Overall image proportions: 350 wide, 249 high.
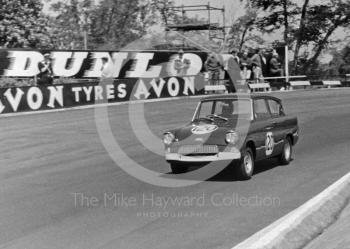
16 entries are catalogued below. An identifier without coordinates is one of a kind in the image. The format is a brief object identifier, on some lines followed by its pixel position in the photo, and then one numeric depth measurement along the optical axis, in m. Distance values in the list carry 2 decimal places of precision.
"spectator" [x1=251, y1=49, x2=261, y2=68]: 32.97
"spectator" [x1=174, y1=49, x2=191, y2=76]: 31.69
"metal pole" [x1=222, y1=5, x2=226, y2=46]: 40.97
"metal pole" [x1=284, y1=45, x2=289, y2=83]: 36.31
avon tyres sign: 22.91
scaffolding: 39.56
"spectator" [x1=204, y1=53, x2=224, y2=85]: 30.77
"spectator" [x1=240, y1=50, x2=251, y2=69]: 32.70
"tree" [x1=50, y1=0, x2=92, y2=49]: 50.44
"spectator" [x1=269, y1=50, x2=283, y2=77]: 34.94
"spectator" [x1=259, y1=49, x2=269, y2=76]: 34.81
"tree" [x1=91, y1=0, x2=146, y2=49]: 52.31
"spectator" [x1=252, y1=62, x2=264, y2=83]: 32.66
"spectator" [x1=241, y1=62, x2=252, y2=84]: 31.92
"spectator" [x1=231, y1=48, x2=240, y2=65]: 31.80
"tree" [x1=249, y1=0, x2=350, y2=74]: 47.75
